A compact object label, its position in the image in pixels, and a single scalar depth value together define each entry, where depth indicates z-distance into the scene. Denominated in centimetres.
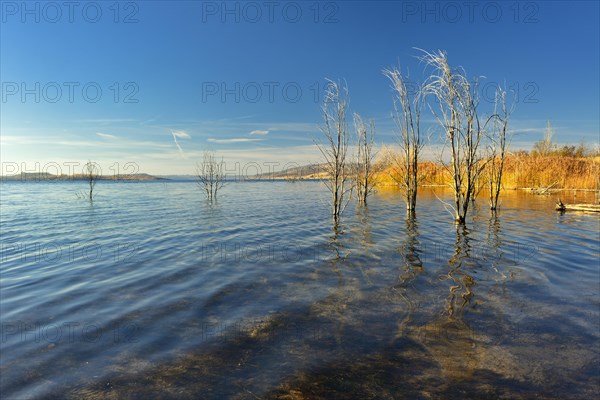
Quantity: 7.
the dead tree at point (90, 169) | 3609
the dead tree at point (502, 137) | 1870
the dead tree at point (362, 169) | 2466
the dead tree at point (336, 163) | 1588
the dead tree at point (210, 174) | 3325
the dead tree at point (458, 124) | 1380
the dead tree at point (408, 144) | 1700
